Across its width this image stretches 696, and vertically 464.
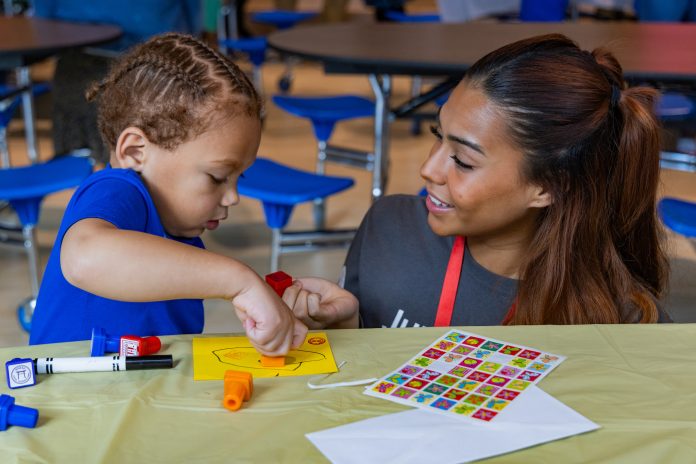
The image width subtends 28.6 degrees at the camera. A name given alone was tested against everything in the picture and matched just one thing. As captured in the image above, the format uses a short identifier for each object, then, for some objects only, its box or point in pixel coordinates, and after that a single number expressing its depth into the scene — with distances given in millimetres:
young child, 1471
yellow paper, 1284
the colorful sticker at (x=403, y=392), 1239
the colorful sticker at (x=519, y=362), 1306
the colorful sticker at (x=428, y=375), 1270
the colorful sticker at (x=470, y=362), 1298
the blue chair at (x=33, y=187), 2687
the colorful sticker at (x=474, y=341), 1350
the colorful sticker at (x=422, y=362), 1298
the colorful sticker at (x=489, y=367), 1290
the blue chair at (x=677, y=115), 3447
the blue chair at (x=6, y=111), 4051
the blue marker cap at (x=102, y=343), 1295
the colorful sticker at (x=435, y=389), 1242
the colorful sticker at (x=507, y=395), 1239
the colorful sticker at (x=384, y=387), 1247
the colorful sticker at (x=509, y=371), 1284
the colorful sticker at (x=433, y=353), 1315
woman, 1614
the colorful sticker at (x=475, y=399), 1226
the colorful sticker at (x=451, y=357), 1308
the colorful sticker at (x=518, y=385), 1259
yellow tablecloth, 1149
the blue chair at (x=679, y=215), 2519
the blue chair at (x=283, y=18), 6631
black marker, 1261
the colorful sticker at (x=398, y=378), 1264
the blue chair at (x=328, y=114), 3624
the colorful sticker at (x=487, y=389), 1245
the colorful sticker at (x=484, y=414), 1201
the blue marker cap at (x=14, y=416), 1166
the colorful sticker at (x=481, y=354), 1320
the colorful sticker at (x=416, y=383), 1254
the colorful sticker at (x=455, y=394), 1233
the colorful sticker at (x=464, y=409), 1208
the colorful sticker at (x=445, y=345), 1336
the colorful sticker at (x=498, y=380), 1264
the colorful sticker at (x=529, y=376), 1278
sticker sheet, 1225
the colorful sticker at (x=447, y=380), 1260
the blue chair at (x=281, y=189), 2854
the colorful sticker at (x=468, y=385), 1253
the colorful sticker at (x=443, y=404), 1216
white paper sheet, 1141
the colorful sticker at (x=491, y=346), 1340
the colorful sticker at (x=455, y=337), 1356
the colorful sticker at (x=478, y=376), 1272
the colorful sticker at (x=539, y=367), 1301
